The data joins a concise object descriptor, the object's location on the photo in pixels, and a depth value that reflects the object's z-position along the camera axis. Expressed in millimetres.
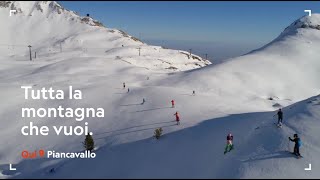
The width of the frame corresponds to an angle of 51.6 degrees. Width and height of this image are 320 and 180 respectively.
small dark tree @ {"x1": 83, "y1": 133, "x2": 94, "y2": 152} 30422
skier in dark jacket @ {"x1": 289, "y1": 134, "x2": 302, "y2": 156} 21138
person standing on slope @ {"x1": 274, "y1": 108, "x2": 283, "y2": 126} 26328
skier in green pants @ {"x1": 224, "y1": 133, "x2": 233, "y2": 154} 22728
